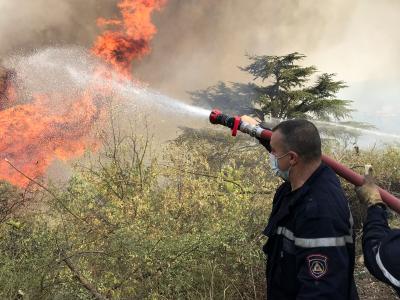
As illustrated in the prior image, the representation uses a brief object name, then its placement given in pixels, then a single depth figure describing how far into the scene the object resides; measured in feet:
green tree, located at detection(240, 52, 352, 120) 54.13
